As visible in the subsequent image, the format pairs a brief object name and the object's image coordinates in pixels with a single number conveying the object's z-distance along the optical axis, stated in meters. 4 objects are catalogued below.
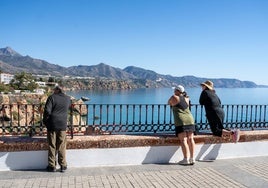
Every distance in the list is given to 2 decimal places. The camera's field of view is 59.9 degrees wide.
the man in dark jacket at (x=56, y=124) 4.48
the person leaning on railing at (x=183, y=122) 5.03
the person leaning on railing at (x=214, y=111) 5.46
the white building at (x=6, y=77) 98.14
